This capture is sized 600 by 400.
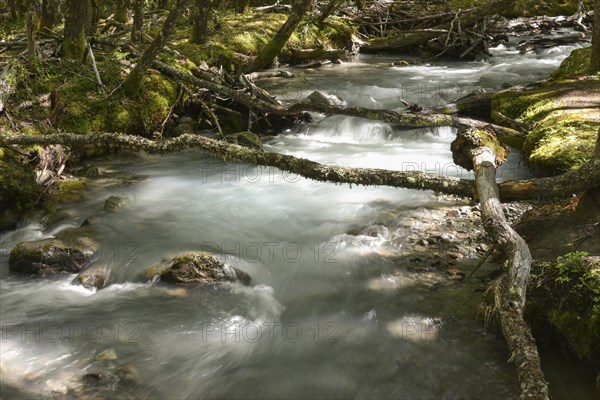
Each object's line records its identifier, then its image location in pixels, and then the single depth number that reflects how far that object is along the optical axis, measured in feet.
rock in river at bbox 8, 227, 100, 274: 15.76
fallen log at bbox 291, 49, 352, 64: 45.49
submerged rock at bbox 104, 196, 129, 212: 20.35
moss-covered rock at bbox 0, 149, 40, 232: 18.74
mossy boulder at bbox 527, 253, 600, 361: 10.37
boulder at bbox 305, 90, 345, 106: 28.46
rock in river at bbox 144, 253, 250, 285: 15.38
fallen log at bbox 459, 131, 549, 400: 7.91
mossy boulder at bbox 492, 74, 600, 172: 16.92
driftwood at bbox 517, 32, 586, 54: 48.29
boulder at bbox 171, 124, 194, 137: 26.78
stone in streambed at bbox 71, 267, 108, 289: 15.53
